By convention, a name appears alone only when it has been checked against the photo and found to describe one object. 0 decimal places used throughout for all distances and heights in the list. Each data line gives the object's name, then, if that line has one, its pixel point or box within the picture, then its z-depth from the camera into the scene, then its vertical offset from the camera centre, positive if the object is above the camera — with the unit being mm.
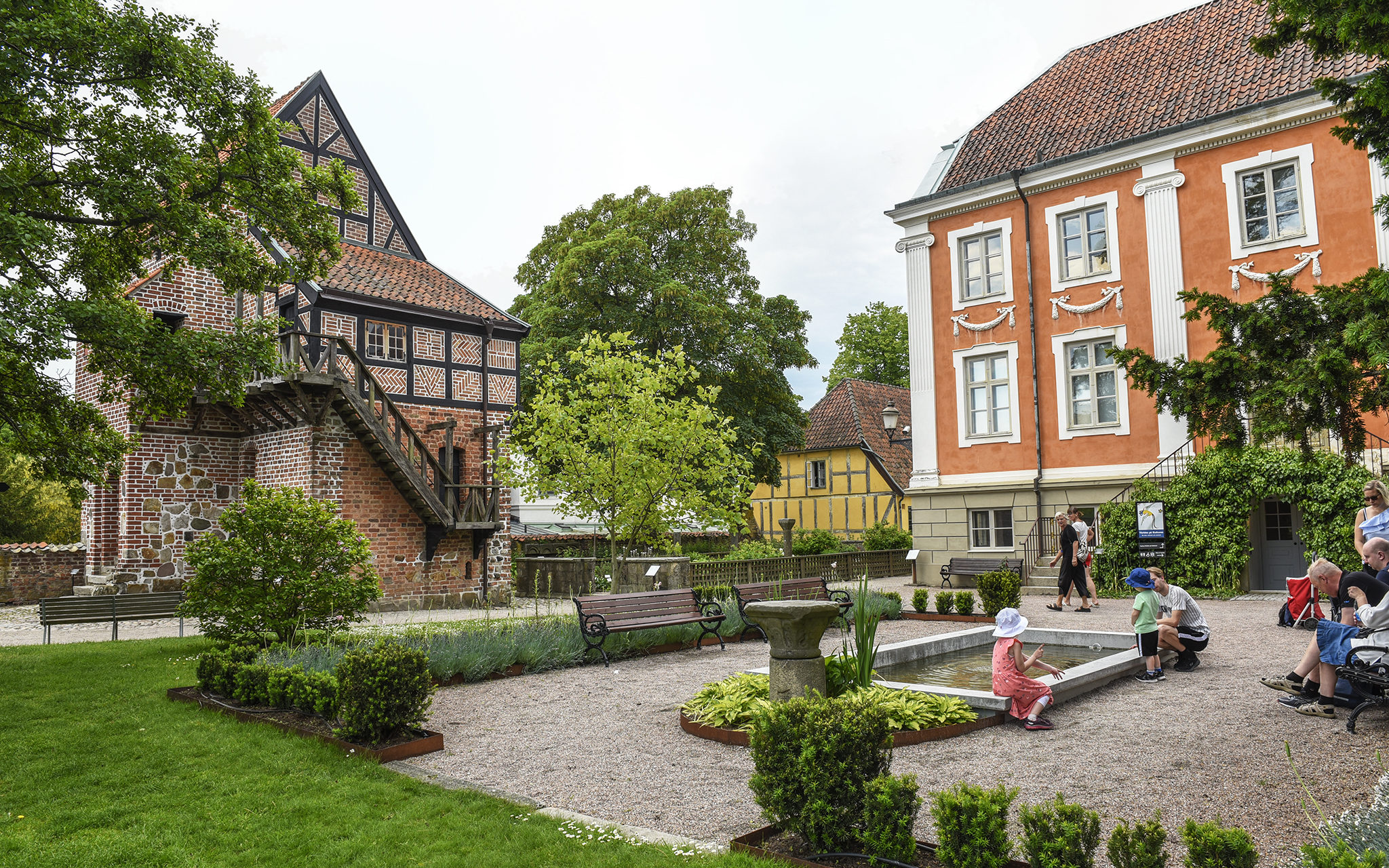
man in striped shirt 9445 -1388
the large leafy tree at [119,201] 9008 +3640
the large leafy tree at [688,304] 28297 +6526
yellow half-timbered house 34344 +1253
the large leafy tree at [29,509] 27953 +450
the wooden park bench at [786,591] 13516 -1313
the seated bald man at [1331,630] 6906 -1060
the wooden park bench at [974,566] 19688 -1455
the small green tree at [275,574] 9984 -629
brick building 18188 +1749
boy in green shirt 9172 -1256
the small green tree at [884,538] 28844 -1149
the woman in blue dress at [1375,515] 8461 -236
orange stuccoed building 17906 +5408
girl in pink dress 7359 -1463
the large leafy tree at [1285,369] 4758 +695
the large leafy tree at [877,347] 43938 +7583
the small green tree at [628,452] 14641 +931
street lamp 22766 +2160
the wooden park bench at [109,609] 13102 -1326
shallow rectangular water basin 8125 -1790
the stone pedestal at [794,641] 7137 -1088
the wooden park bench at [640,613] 11297 -1386
